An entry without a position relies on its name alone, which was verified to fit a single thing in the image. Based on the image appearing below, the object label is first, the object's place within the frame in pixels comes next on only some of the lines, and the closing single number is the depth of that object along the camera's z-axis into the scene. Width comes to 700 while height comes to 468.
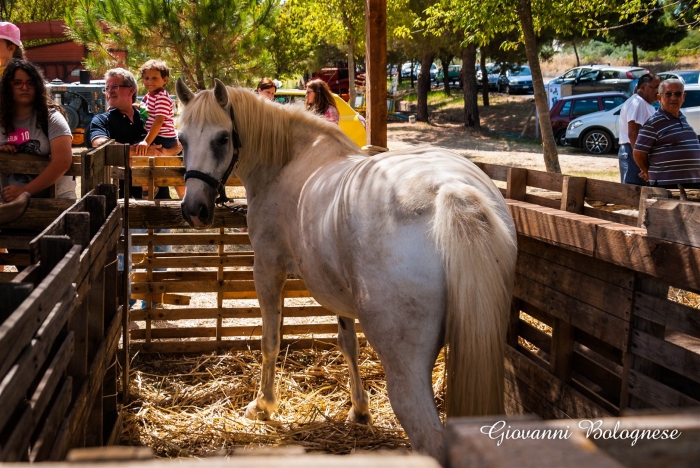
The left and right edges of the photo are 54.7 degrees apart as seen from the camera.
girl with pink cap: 5.26
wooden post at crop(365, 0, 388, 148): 5.76
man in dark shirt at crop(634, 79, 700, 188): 6.15
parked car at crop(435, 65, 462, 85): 49.34
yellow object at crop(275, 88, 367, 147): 9.37
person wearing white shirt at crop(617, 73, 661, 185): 7.75
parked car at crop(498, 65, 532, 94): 37.47
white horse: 2.60
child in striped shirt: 6.36
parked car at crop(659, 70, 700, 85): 25.70
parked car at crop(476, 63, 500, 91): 40.02
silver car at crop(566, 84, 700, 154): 20.30
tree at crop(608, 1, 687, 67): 31.39
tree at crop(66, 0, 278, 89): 12.96
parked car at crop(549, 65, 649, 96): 27.88
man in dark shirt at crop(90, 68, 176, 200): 5.89
